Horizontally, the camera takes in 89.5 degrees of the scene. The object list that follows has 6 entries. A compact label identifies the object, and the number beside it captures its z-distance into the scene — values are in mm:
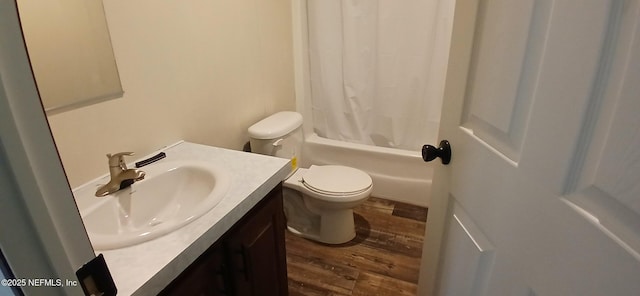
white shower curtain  2074
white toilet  1763
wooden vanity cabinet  808
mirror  879
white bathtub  2316
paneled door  399
